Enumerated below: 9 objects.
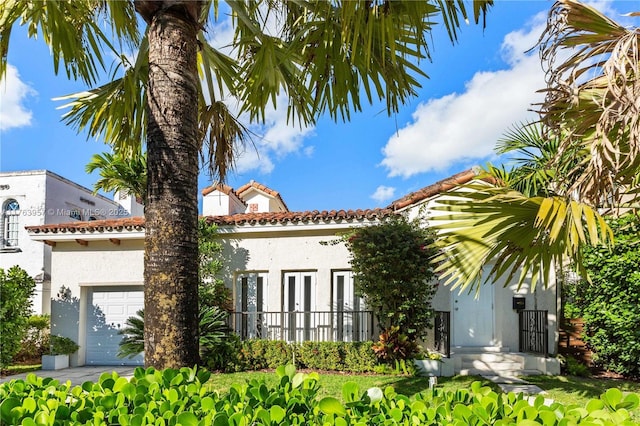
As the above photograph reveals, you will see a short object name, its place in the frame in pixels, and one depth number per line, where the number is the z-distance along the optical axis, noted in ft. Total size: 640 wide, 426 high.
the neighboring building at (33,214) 58.44
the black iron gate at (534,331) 35.65
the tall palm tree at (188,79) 11.91
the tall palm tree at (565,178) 12.53
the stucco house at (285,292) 37.32
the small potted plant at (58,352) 40.60
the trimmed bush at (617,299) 31.58
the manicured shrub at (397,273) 33.22
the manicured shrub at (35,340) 44.96
